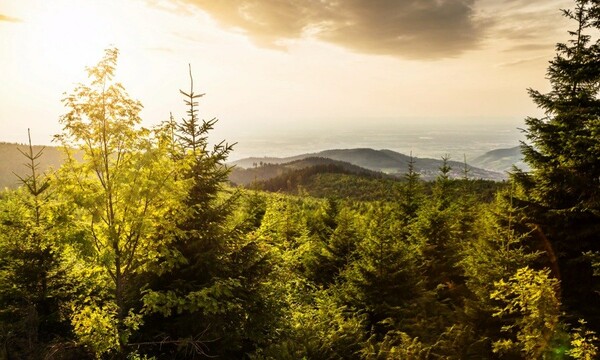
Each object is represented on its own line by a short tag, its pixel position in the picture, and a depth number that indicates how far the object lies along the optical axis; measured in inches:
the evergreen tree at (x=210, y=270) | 422.9
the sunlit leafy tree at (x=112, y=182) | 338.3
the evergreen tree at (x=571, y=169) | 495.5
